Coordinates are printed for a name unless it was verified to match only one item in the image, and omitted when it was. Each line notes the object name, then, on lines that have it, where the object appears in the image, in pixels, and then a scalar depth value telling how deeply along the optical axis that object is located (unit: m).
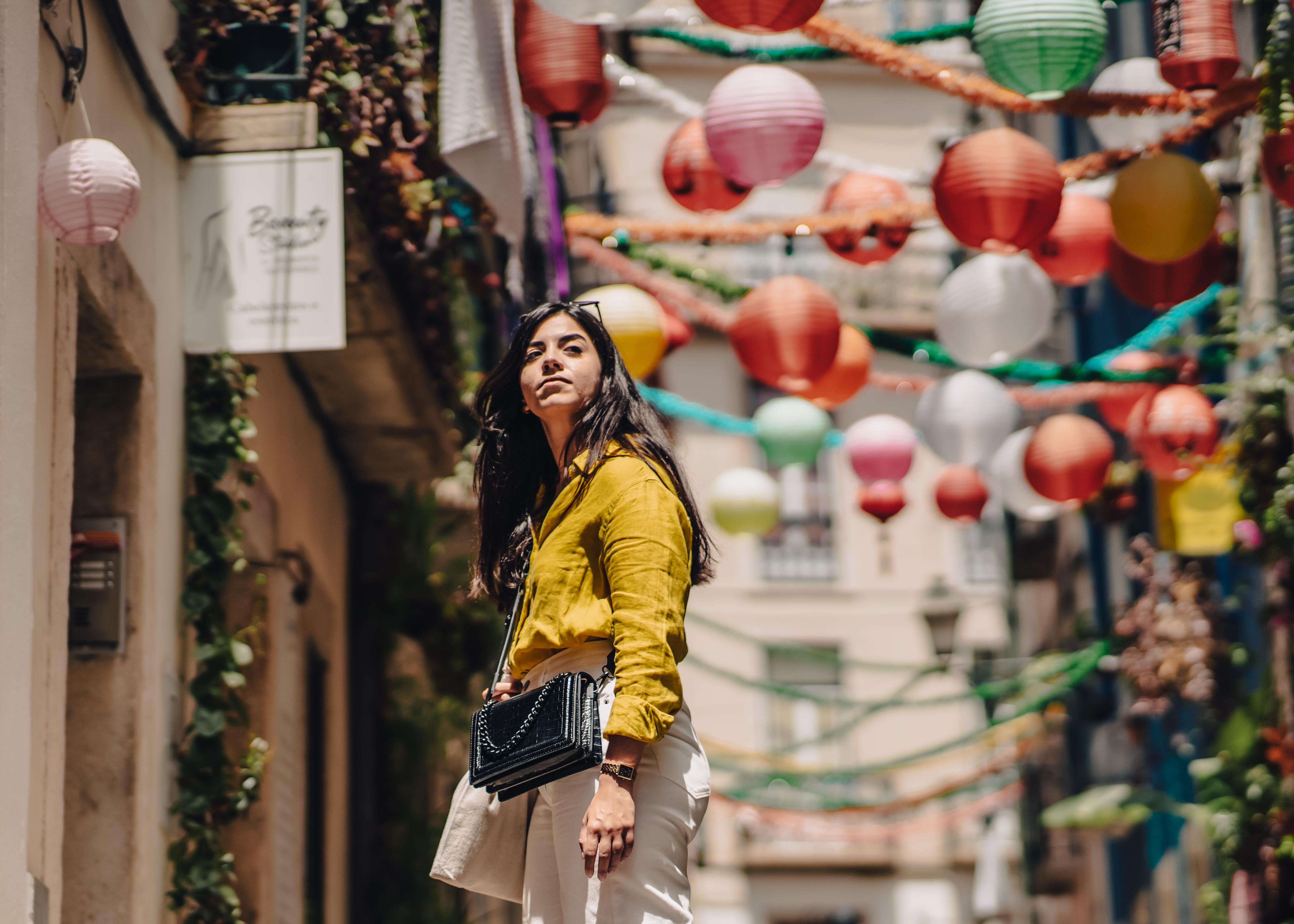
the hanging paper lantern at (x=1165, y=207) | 8.18
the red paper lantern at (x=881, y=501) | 11.59
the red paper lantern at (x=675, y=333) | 10.68
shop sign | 6.43
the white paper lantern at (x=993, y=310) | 9.20
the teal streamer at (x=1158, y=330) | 10.55
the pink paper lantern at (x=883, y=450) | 11.41
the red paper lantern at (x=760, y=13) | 7.11
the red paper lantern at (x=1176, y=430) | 10.30
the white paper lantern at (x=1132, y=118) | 9.88
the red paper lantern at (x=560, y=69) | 8.31
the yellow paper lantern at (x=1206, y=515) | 12.06
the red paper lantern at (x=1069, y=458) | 10.58
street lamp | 16.83
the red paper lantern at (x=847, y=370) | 10.41
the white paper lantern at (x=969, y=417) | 10.16
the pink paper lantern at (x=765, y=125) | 8.12
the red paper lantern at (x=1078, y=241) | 9.32
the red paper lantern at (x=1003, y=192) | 7.80
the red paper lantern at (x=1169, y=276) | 9.09
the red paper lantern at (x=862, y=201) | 9.20
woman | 3.97
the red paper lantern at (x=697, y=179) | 9.44
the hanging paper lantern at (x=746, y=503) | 12.29
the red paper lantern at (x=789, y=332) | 9.24
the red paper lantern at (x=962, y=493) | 11.70
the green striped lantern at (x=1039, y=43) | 7.42
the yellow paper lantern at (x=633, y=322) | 9.48
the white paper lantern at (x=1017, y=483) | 11.45
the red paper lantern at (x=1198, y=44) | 7.45
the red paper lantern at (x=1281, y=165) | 7.60
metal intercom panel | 5.80
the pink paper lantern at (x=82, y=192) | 4.80
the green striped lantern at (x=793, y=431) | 11.04
